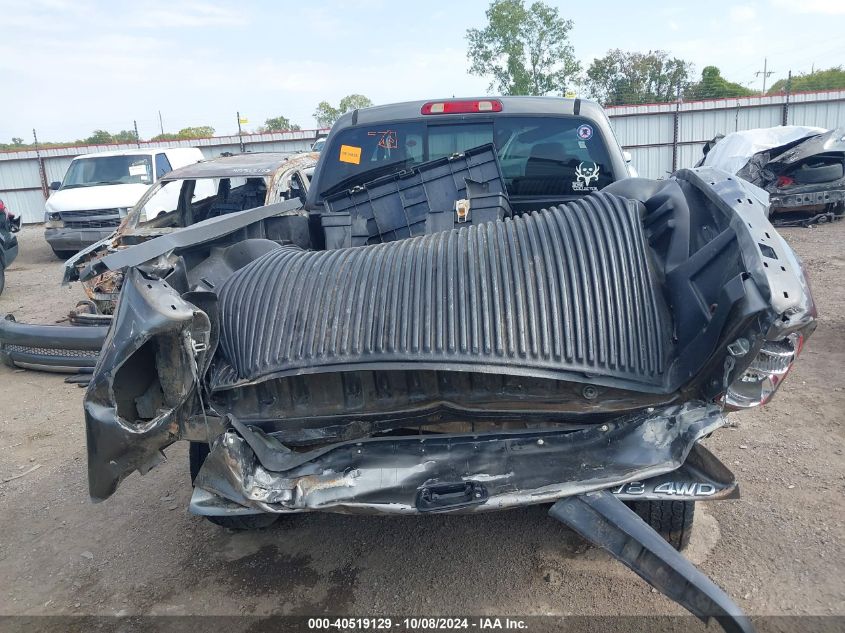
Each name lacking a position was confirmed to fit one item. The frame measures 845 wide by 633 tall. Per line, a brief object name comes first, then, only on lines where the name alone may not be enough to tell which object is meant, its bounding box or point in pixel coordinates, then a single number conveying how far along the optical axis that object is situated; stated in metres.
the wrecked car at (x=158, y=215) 5.62
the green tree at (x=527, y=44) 34.75
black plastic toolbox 3.80
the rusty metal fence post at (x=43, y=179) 19.19
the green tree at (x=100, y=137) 41.68
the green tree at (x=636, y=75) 38.03
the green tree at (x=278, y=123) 43.03
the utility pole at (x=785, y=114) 17.25
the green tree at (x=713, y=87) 32.12
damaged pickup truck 2.17
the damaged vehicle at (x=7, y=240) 9.21
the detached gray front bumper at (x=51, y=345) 5.51
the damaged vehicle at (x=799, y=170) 10.39
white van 11.11
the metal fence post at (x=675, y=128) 17.64
